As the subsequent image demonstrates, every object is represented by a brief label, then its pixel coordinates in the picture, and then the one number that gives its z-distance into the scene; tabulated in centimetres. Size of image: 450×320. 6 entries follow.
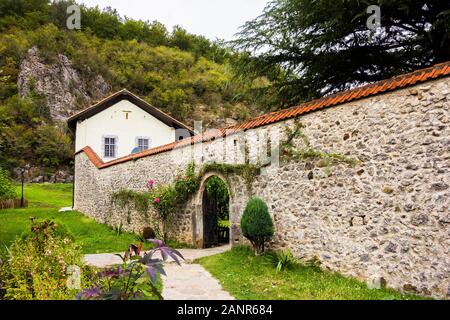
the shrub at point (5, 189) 1620
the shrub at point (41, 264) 431
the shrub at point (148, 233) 1084
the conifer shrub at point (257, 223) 728
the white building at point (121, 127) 2033
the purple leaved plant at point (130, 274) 319
